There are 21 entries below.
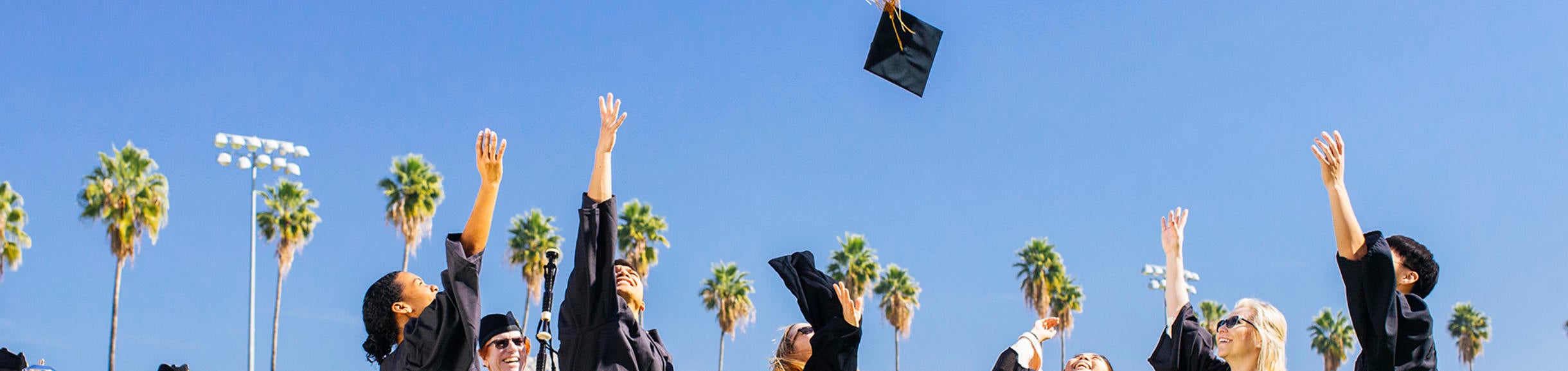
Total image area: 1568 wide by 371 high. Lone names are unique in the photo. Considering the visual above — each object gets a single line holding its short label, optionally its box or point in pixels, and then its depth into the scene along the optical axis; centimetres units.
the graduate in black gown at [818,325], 513
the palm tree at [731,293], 4353
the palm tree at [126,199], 3088
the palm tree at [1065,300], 4888
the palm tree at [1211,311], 5278
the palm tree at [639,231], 3881
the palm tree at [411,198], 3606
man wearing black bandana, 505
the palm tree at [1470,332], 6359
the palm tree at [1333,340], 5775
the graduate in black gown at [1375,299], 450
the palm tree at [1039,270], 4831
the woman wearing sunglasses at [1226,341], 546
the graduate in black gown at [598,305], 464
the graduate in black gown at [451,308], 437
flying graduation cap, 669
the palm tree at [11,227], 3067
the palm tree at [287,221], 3447
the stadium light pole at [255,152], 2146
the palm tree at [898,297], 4734
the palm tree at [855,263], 4531
